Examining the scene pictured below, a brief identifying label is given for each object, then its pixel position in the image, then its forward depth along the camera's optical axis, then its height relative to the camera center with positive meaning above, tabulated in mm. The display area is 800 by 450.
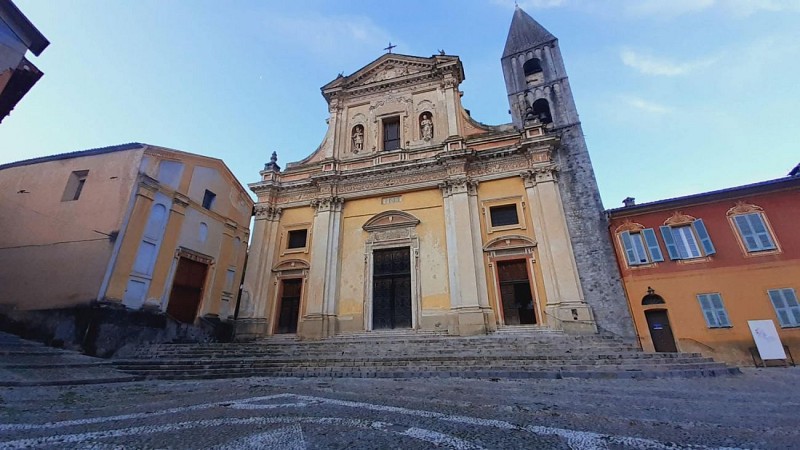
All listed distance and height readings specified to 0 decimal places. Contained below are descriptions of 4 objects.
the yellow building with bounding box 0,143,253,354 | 9219 +3113
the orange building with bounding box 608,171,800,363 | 9383 +2000
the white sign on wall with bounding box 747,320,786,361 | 8844 -103
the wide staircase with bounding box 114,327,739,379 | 6109 -356
